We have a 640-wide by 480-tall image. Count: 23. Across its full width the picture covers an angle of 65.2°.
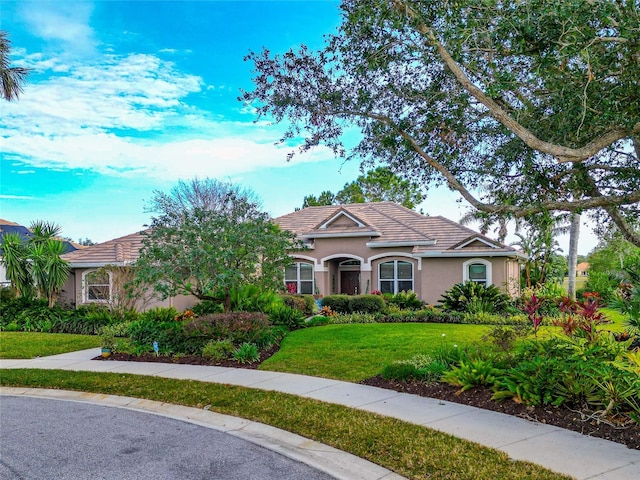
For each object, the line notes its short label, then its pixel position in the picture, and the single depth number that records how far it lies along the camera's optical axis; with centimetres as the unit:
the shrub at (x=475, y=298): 1939
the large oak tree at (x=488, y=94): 715
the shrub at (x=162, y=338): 1182
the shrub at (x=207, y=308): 1770
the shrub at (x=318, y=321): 1689
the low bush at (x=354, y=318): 1794
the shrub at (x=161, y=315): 1680
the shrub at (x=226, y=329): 1190
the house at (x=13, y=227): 4496
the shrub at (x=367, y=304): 1983
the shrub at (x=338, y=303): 2048
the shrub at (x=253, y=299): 1506
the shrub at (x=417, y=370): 841
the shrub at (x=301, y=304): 1991
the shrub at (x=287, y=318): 1600
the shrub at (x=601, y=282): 3019
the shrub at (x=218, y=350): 1104
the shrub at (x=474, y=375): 766
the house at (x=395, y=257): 2211
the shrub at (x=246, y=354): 1071
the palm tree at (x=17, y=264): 2092
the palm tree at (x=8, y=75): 2081
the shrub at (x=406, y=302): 2125
